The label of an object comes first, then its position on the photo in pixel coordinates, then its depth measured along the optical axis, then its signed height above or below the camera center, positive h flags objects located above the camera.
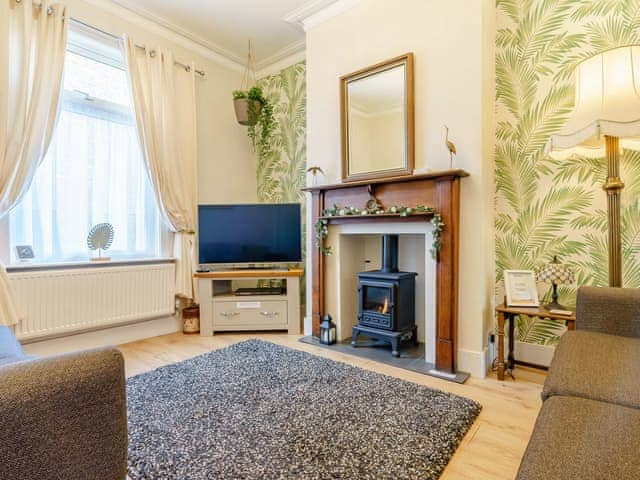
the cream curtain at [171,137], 3.09 +0.98
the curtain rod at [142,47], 2.79 +1.77
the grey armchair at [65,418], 0.68 -0.38
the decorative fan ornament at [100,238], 2.85 +0.03
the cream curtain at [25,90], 2.34 +1.08
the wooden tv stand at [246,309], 3.33 -0.67
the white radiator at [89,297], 2.50 -0.45
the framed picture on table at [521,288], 2.21 -0.33
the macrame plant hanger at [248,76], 4.12 +2.00
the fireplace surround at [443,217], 2.33 +0.16
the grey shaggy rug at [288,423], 1.38 -0.90
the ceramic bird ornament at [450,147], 2.31 +0.62
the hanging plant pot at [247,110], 3.52 +1.34
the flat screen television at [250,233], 3.45 +0.07
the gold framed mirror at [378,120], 2.60 +0.96
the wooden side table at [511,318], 2.04 -0.50
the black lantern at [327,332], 2.96 -0.80
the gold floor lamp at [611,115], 1.57 +0.59
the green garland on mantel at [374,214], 2.37 +0.19
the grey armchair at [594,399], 0.74 -0.48
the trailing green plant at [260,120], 3.51 +1.34
